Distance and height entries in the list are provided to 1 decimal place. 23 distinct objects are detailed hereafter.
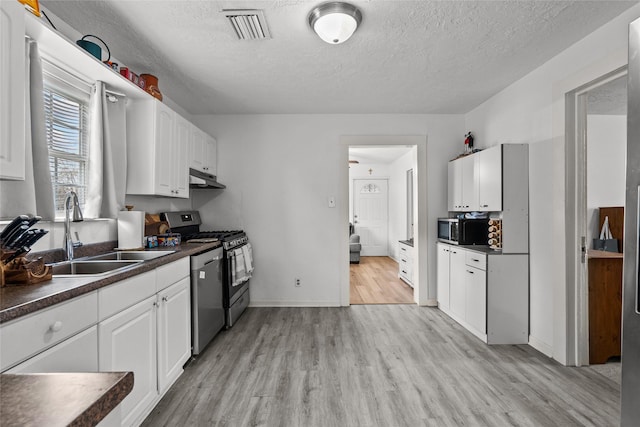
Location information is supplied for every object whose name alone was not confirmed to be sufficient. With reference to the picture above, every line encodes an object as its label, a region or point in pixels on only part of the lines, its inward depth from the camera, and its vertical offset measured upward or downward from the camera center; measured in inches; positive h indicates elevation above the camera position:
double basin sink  71.7 -12.1
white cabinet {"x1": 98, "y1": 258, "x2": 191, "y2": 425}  59.4 -26.3
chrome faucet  72.7 -0.8
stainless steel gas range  125.3 -18.4
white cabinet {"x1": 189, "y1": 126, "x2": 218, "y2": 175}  132.6 +28.8
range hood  128.6 +14.9
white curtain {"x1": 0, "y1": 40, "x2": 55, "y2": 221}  61.4 +10.0
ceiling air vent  77.1 +49.9
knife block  51.5 -9.5
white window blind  78.7 +23.0
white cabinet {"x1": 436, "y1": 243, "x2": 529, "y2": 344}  113.7 -31.5
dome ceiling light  74.6 +47.6
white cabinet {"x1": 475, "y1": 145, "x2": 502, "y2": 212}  115.0 +13.1
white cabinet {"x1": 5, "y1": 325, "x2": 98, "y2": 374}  42.2 -21.3
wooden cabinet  98.7 -31.3
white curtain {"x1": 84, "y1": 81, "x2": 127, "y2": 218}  85.7 +14.6
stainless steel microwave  129.2 -7.8
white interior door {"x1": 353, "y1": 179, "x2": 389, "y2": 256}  331.3 -1.0
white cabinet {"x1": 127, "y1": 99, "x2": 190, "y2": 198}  100.3 +21.9
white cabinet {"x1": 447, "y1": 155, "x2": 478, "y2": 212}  131.6 +12.5
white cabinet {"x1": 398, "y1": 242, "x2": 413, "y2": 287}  192.9 -33.0
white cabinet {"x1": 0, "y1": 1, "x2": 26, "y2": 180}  50.3 +21.0
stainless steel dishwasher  99.7 -28.6
